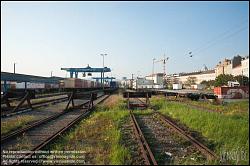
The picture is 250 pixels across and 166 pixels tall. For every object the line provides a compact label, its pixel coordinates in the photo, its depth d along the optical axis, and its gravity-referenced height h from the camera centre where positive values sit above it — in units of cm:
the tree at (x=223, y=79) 8425 +187
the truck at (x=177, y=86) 9928 -20
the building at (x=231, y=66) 11934 +861
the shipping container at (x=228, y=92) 2628 -58
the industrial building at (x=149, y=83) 9021 +70
